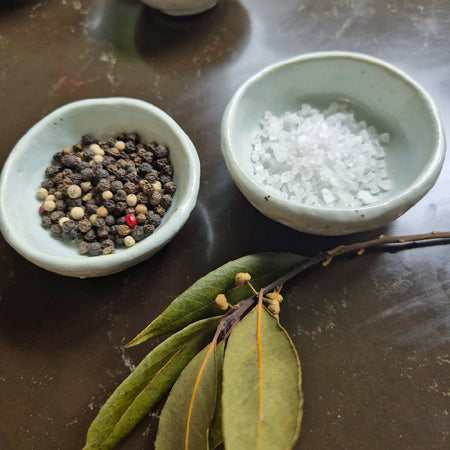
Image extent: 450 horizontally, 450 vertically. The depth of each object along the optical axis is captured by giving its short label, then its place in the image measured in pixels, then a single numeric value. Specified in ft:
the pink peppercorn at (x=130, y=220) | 0.46
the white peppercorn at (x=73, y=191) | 0.48
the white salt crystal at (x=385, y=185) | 0.48
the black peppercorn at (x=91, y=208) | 0.48
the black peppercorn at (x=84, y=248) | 0.46
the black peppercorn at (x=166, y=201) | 0.48
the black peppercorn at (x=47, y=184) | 0.50
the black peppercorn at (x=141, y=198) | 0.48
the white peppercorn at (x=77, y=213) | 0.47
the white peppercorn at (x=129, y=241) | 0.45
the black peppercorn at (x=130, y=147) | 0.51
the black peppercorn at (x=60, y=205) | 0.48
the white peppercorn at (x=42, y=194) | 0.49
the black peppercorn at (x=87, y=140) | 0.52
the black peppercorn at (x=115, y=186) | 0.48
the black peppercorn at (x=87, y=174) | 0.48
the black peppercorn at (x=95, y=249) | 0.45
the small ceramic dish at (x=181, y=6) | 0.66
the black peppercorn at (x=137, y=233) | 0.46
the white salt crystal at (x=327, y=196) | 0.46
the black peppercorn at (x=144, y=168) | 0.49
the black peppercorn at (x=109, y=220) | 0.47
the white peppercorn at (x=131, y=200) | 0.47
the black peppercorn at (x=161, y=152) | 0.50
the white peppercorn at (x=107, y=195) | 0.47
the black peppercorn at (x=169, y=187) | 0.48
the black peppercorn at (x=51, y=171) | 0.50
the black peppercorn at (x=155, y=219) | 0.47
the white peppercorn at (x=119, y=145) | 0.51
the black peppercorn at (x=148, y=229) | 0.46
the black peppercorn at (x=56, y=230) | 0.47
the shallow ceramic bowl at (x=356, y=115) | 0.40
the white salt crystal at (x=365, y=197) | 0.47
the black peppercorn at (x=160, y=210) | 0.47
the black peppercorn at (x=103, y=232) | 0.46
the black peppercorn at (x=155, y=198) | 0.47
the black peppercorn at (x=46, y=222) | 0.47
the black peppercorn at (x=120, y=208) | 0.47
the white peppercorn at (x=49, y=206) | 0.47
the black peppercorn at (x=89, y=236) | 0.46
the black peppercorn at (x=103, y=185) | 0.48
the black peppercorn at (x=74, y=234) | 0.46
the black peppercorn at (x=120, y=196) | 0.47
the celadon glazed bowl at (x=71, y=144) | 0.41
